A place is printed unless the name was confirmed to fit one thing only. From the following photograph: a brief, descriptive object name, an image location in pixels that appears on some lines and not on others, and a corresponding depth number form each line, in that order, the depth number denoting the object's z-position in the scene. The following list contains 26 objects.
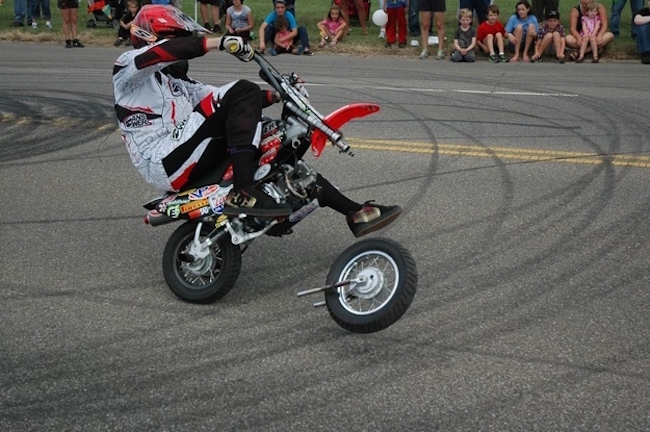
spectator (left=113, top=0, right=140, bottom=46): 17.78
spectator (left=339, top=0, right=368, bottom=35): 19.84
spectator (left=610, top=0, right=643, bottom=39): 17.16
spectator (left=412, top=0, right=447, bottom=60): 16.80
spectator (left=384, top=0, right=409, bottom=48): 17.75
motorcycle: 5.52
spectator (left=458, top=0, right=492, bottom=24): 17.20
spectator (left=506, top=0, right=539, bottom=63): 16.20
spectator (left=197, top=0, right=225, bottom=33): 20.13
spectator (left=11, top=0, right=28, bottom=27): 22.52
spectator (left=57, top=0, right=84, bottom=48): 19.06
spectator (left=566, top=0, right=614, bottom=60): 16.06
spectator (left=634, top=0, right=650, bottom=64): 15.70
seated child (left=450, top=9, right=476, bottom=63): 16.34
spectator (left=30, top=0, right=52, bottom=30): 22.12
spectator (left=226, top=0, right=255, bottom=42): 18.73
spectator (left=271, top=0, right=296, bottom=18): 18.94
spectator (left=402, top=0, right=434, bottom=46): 18.59
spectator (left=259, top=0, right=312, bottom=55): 17.81
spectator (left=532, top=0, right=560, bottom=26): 17.14
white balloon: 18.58
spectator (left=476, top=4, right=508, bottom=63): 16.30
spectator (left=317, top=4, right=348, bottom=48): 18.61
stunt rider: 5.59
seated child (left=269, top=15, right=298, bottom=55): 17.75
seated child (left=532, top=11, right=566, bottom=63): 15.97
